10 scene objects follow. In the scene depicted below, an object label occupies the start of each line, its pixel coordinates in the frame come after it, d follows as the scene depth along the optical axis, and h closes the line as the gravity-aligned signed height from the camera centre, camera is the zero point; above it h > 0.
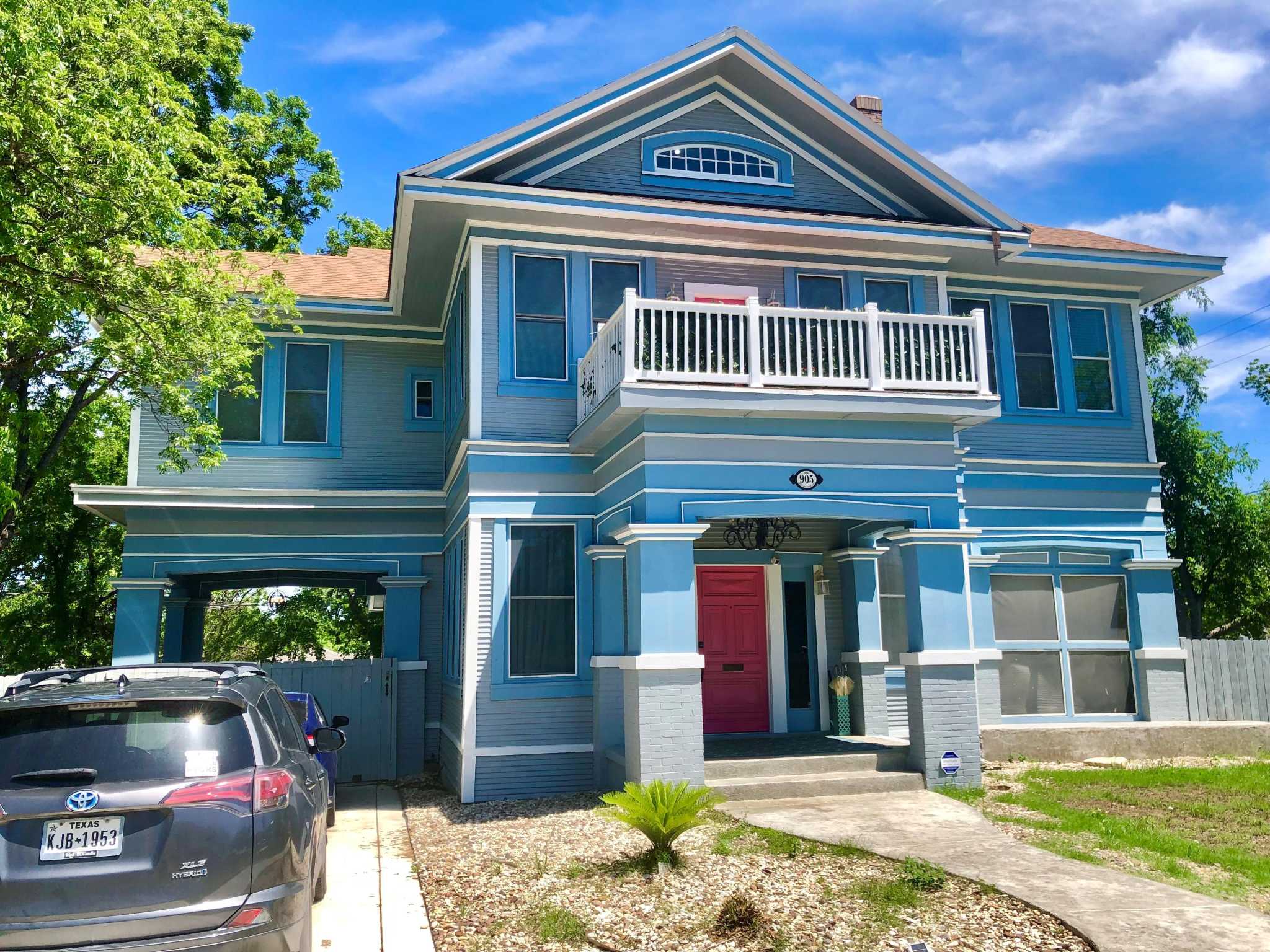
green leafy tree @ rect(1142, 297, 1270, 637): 23.16 +3.20
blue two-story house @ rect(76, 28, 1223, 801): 11.02 +2.44
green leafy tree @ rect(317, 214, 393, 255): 31.05 +12.54
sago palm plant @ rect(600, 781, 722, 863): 7.64 -1.22
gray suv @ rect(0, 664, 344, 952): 4.43 -0.74
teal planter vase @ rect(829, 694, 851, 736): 13.59 -0.94
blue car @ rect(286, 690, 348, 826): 10.79 -0.69
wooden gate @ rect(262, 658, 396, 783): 14.40 -0.70
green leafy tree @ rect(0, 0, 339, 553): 10.23 +4.80
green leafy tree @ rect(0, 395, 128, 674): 22.34 +2.07
